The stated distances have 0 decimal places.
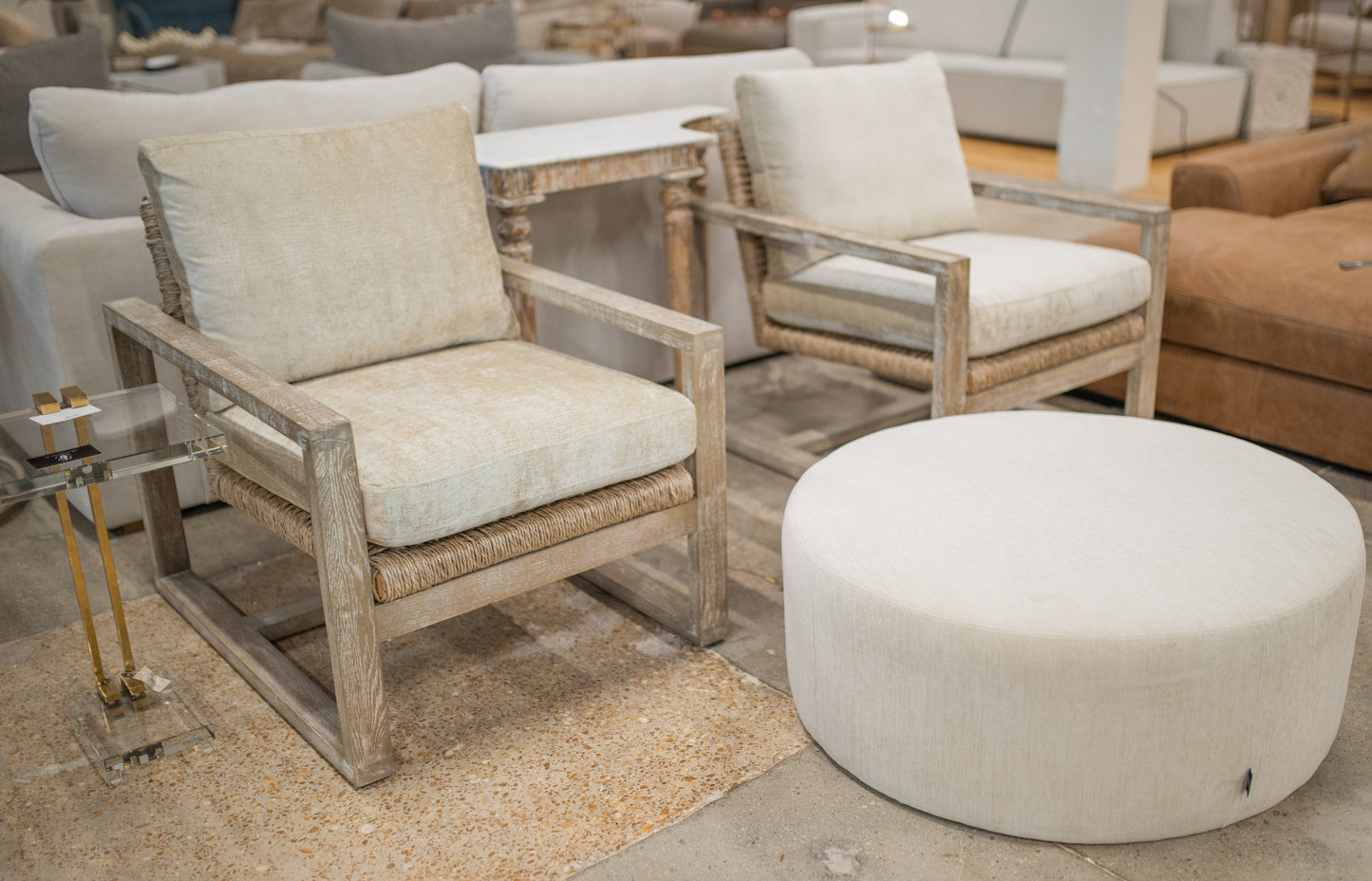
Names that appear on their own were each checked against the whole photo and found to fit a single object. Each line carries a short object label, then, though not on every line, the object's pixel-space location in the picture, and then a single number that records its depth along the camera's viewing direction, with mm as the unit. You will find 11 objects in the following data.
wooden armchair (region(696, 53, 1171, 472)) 2359
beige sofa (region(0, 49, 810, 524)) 2312
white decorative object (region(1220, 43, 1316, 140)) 6215
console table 2340
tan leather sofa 2557
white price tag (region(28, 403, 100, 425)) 1685
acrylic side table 1590
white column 5238
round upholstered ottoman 1437
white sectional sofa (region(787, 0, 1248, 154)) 6184
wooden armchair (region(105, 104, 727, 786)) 1648
